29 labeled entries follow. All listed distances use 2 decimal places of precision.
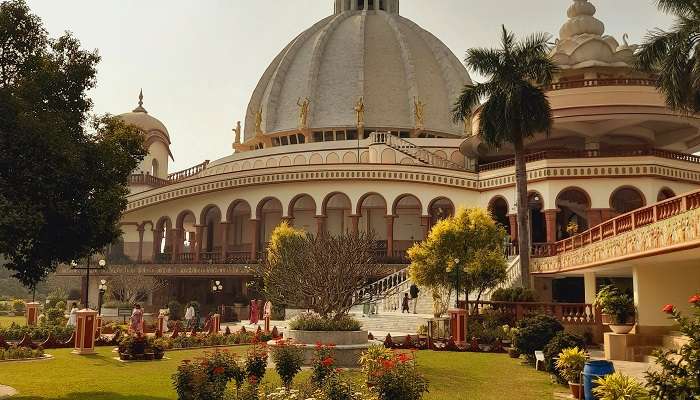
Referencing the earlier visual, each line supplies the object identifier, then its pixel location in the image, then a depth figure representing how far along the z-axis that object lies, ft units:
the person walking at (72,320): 98.78
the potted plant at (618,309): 68.23
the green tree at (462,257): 100.83
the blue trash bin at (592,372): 40.83
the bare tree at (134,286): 163.63
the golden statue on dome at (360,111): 196.66
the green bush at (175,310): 149.59
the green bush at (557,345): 56.80
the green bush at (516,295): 93.76
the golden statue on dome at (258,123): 213.05
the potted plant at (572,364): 49.52
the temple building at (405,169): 123.54
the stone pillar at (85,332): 73.20
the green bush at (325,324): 65.87
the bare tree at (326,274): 71.72
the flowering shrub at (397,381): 36.88
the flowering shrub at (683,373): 29.37
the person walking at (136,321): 89.83
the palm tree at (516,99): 103.35
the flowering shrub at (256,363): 47.70
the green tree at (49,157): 46.80
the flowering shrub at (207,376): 38.75
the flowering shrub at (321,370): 43.04
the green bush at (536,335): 66.13
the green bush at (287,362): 47.93
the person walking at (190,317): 121.39
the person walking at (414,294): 114.62
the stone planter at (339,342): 62.18
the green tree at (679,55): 77.97
